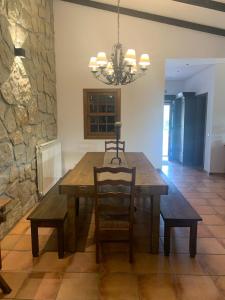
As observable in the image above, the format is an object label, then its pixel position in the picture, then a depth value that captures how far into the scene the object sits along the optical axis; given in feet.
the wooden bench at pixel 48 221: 8.30
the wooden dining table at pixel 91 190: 8.04
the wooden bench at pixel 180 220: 8.38
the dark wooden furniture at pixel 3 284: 6.76
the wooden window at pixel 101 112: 17.80
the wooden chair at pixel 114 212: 7.68
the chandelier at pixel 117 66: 11.22
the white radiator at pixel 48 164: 13.69
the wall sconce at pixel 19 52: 10.68
